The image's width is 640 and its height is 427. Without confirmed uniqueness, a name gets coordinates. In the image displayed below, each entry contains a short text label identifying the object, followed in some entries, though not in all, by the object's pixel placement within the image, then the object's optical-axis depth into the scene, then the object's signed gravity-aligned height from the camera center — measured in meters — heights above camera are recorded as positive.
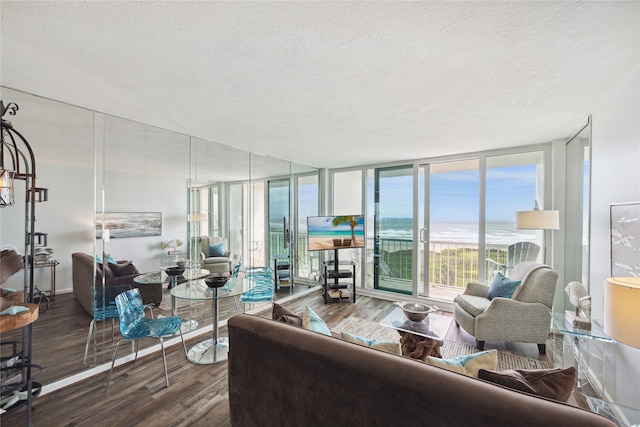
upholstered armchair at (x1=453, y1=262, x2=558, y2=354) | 2.76 -1.08
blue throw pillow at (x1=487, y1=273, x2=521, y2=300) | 3.01 -0.87
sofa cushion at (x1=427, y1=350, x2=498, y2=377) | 1.24 -0.73
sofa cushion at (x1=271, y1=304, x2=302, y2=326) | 1.75 -0.73
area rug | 2.61 -1.52
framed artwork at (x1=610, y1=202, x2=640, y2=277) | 1.58 -0.16
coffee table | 2.27 -1.07
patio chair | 3.64 -0.57
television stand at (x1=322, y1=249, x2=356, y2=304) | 4.51 -1.27
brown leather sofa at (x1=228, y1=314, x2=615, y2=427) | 0.93 -0.75
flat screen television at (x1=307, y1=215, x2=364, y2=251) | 4.57 -0.35
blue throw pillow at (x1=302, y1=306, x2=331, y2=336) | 1.74 -0.76
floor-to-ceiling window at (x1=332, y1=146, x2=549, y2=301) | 3.76 -0.02
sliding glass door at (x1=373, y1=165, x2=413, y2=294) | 4.55 -0.30
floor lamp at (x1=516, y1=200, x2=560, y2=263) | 2.95 -0.07
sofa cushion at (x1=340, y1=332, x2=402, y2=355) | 1.44 -0.74
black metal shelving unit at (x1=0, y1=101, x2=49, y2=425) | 1.66 -0.49
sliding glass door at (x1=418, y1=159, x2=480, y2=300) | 4.12 -0.12
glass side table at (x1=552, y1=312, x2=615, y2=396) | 2.07 -1.20
